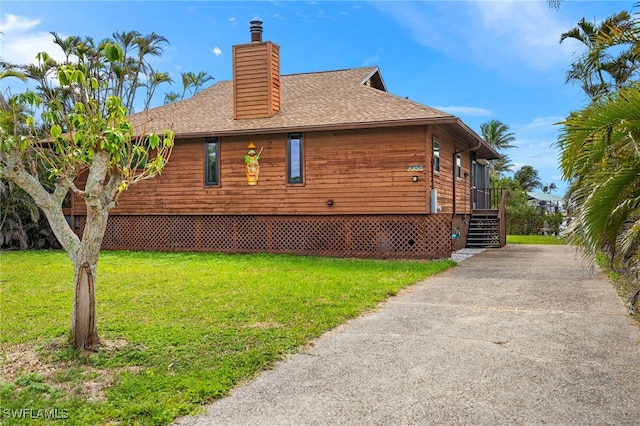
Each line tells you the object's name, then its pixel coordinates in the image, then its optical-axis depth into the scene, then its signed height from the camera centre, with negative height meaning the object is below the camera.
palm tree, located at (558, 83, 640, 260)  4.16 +0.52
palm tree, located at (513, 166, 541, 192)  54.94 +4.21
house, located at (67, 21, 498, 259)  13.88 +1.13
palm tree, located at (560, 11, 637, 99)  4.90 +2.99
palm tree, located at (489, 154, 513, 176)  50.69 +4.84
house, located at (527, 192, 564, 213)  41.77 +1.50
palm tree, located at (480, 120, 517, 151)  50.00 +7.62
